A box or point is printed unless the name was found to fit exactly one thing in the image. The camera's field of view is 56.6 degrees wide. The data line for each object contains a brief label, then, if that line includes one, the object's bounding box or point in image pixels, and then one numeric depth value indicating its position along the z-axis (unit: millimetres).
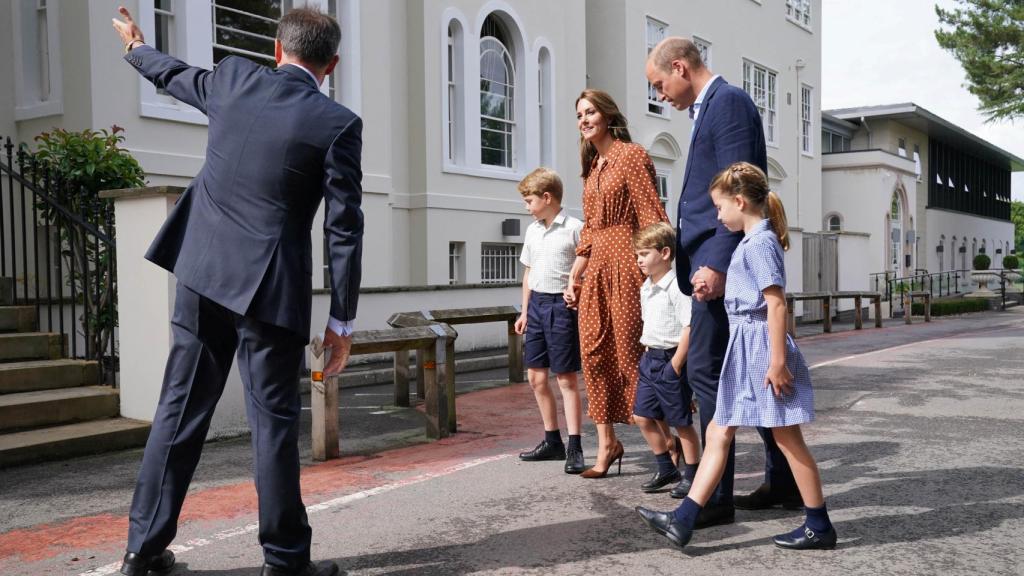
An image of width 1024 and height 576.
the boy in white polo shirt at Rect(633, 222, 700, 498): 4828
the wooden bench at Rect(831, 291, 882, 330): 20422
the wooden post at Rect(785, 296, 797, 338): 16359
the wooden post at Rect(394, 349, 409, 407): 8747
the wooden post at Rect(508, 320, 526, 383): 10538
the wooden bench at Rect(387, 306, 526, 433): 8877
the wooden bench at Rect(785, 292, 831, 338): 16578
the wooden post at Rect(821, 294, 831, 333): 19594
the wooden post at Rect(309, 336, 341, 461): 6332
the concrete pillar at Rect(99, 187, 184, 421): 6695
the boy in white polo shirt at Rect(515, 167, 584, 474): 5633
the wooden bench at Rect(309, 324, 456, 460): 6906
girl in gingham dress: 3928
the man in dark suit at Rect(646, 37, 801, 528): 4320
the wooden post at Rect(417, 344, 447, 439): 7133
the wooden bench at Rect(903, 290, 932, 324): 22938
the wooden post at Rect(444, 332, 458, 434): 7297
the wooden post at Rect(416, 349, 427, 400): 9061
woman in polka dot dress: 5160
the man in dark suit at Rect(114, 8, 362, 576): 3463
